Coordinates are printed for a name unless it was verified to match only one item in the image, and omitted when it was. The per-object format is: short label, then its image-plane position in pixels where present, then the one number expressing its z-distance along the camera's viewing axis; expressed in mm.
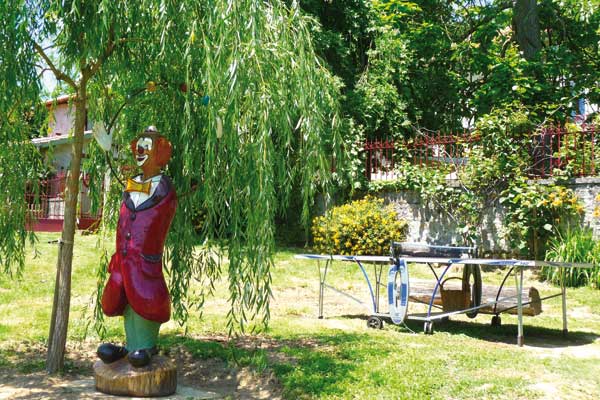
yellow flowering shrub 12953
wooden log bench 7375
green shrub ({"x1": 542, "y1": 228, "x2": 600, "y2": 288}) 10547
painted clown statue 5062
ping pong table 6836
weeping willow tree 4754
